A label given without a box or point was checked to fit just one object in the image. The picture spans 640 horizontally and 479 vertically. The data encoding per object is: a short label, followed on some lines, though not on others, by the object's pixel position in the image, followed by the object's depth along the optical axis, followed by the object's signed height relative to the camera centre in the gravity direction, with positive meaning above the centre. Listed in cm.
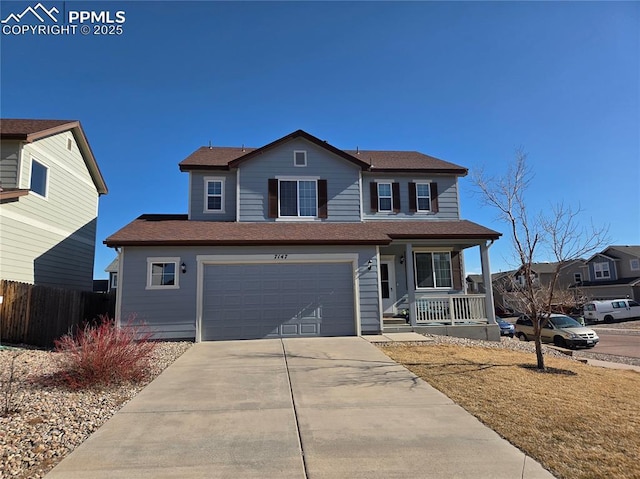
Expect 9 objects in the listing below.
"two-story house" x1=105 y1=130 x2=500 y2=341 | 1158 +162
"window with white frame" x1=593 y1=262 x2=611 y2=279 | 3739 +205
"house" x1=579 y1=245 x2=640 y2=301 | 3481 +163
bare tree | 892 +12
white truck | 2966 -154
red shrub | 640 -100
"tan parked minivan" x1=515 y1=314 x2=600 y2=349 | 1609 -178
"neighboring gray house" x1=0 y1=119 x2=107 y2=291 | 1265 +380
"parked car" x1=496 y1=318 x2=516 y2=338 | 2066 -203
